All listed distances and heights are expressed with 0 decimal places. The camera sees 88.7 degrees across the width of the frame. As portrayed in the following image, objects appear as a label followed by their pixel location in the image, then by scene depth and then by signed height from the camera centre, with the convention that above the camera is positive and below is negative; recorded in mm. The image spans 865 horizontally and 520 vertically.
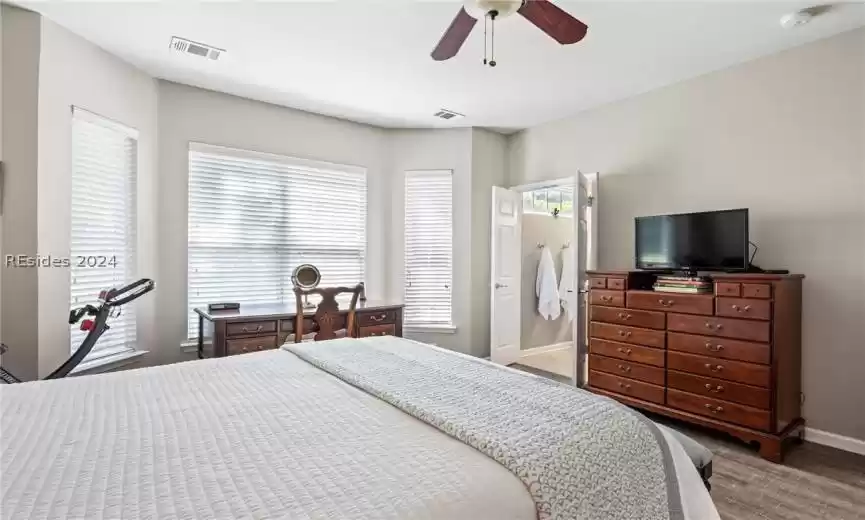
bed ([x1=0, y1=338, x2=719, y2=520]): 850 -464
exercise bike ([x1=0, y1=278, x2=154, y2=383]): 2598 -381
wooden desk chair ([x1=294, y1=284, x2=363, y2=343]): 3389 -477
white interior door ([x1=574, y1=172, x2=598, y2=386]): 3760 +108
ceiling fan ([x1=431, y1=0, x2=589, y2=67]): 1818 +1032
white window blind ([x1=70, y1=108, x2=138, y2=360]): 2887 +269
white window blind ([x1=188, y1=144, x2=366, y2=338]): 3736 +300
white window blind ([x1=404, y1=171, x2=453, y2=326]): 4727 +80
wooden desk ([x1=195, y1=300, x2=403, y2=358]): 3104 -534
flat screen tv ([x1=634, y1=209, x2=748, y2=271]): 2814 +129
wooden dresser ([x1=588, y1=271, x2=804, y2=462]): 2586 -607
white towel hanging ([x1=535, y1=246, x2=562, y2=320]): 5375 -372
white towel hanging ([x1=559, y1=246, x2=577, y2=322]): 5672 -294
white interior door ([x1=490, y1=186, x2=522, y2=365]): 4590 -200
